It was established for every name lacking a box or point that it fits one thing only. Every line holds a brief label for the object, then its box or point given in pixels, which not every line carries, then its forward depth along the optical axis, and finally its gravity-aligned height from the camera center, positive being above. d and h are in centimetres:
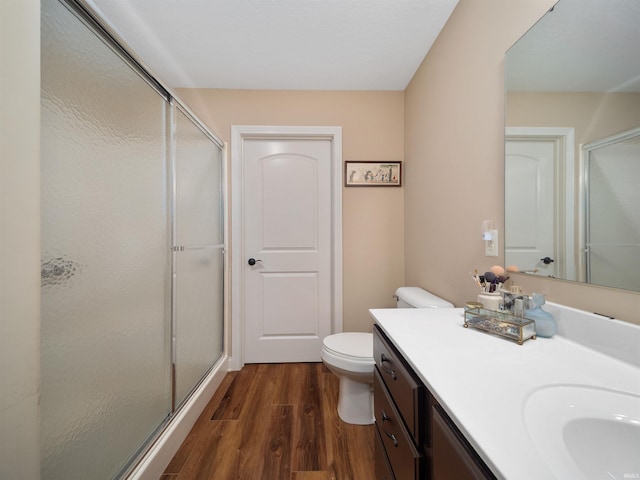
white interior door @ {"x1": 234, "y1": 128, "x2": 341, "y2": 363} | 211 -5
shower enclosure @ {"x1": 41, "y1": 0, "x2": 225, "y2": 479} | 75 -5
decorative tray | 74 -27
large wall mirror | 63 +29
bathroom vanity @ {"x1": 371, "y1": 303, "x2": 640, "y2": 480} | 39 -31
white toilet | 135 -71
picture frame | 208 +57
